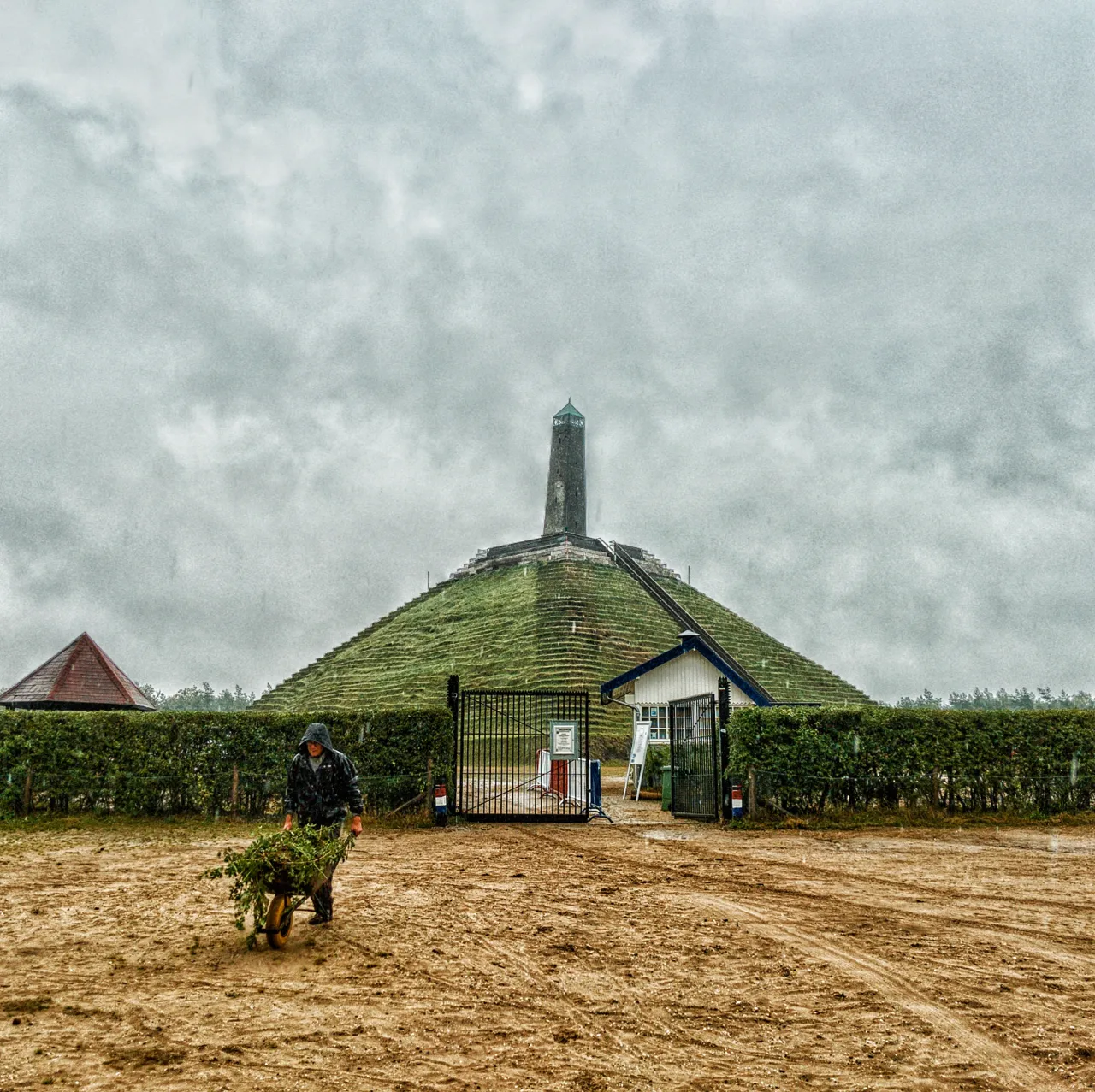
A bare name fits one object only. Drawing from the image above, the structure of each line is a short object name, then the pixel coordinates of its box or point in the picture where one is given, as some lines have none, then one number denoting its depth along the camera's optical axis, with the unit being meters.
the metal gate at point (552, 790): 16.69
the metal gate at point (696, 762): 16.73
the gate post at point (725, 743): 16.42
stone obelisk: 79.00
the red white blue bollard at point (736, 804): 16.02
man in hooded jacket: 7.99
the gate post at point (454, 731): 16.08
